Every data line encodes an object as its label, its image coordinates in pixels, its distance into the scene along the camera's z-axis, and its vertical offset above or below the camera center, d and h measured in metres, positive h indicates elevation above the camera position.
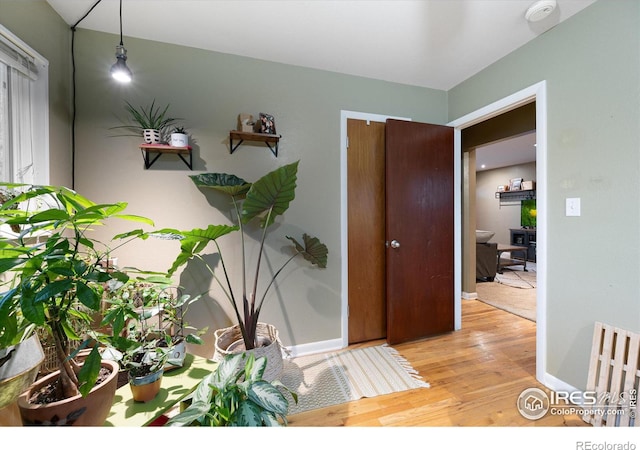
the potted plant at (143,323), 0.73 -0.36
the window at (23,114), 1.37 +0.63
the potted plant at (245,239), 1.52 -0.10
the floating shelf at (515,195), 6.32 +0.69
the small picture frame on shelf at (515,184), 6.60 +0.98
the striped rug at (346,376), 1.72 -1.12
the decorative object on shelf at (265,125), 2.01 +0.77
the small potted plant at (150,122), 1.77 +0.72
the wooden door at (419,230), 2.35 -0.06
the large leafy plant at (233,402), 0.62 -0.44
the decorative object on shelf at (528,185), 6.26 +0.89
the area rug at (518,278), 4.18 -0.99
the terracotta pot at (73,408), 0.64 -0.47
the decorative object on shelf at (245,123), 1.99 +0.77
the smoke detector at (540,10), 1.53 +1.27
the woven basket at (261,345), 1.61 -0.82
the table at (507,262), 5.13 -0.79
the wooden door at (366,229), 2.37 -0.05
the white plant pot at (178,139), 1.79 +0.58
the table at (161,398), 0.79 -0.58
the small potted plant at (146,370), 0.86 -0.50
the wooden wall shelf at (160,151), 1.77 +0.52
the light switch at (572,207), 1.63 +0.10
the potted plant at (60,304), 0.53 -0.17
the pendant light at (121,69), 1.41 +0.86
